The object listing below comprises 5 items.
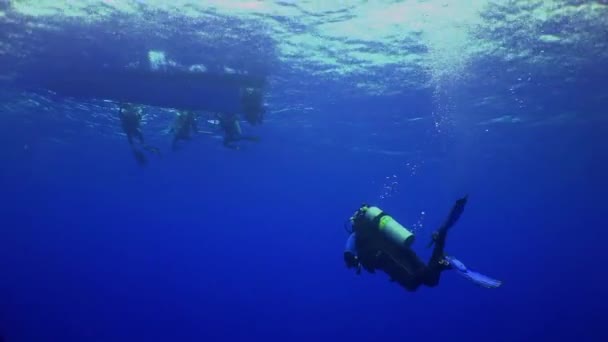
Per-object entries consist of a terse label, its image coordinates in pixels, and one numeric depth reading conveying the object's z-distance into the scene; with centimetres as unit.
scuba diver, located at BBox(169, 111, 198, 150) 1661
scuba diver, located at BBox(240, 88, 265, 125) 1739
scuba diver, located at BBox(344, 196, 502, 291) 644
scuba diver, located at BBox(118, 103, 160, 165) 1630
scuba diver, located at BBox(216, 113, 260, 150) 1552
